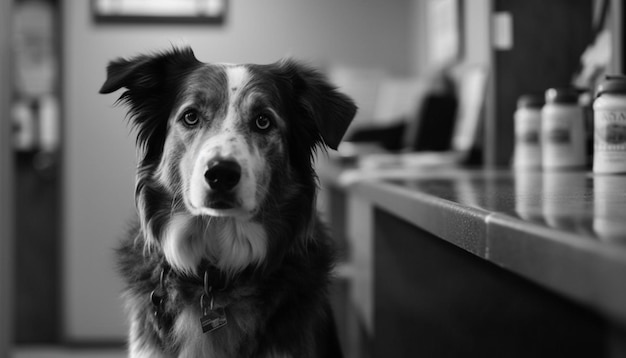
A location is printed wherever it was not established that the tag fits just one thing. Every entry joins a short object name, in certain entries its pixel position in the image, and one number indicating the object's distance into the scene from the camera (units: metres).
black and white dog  1.17
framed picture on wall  4.66
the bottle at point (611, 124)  1.37
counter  0.55
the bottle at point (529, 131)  1.92
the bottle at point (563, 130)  1.73
